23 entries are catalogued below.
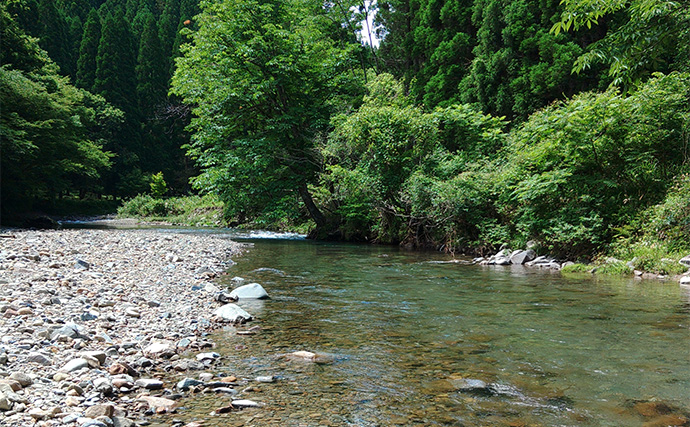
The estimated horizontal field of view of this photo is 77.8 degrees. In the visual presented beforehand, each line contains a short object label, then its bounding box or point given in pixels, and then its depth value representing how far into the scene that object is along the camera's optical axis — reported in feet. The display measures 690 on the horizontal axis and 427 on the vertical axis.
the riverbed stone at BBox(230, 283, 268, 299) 19.21
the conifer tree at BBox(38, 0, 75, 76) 130.31
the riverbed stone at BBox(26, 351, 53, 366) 9.73
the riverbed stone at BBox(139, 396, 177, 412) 8.65
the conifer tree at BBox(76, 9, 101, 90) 136.15
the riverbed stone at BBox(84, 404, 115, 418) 7.75
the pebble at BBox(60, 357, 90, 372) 9.55
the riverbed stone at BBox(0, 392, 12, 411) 7.52
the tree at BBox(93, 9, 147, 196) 133.69
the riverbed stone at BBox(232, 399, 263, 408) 8.89
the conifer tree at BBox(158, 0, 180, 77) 160.86
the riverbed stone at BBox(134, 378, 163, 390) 9.56
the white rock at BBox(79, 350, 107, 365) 10.22
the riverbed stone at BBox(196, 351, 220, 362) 11.39
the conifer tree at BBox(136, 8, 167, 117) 147.64
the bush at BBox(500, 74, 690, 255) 28.30
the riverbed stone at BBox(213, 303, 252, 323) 15.38
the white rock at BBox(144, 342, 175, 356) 11.52
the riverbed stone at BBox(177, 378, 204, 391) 9.66
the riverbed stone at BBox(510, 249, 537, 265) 32.08
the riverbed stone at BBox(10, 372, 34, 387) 8.52
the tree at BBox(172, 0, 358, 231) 50.85
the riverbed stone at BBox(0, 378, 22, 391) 8.16
